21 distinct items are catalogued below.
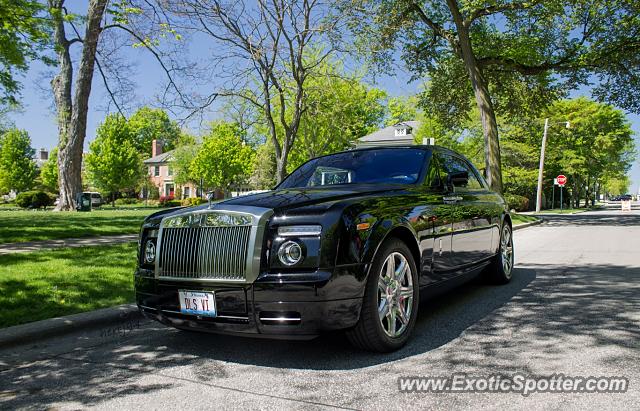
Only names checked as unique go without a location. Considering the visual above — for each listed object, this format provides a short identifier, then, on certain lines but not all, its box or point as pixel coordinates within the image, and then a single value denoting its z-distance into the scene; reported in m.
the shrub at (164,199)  62.54
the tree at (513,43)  20.47
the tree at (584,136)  43.28
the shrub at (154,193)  74.06
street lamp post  33.26
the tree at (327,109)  22.34
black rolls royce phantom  3.40
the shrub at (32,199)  40.62
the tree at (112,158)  54.69
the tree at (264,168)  58.97
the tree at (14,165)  64.31
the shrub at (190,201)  49.26
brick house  76.69
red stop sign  35.81
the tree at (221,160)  58.38
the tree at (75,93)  16.64
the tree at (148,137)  82.88
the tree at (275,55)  19.03
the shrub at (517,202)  38.69
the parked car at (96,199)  53.57
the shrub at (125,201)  63.44
